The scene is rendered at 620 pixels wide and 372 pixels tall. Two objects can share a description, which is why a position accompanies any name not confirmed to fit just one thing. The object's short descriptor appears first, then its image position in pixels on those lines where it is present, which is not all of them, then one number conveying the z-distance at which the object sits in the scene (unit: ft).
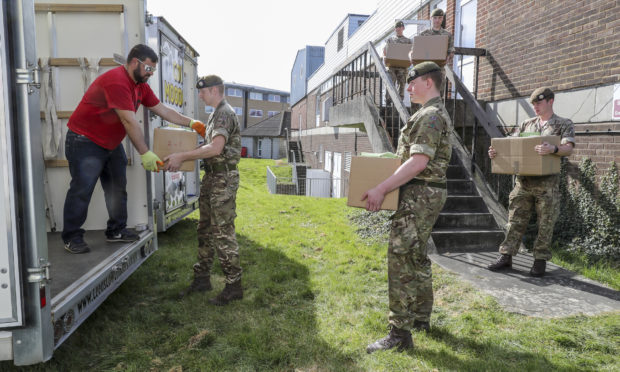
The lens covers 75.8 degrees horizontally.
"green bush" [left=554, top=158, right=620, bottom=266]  16.88
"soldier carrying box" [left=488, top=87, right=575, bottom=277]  15.28
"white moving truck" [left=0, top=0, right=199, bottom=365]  6.65
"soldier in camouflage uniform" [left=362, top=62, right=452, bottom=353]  9.84
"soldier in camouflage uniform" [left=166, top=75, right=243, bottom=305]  12.69
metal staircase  18.66
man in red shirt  11.58
